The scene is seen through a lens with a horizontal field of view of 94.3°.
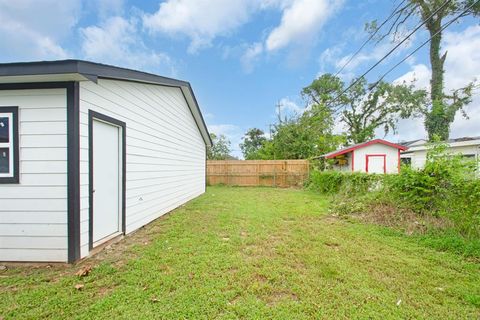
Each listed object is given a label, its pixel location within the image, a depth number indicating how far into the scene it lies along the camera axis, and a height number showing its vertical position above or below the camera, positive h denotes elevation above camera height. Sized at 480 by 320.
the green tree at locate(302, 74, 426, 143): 21.36 +5.66
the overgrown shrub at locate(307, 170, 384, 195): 6.54 -0.82
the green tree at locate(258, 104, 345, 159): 17.88 +1.88
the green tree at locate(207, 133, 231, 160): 24.09 +1.47
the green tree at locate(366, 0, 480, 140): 11.99 +4.76
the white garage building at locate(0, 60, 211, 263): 3.04 +0.04
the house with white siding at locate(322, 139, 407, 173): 12.89 +0.19
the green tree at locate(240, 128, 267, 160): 32.60 +3.05
